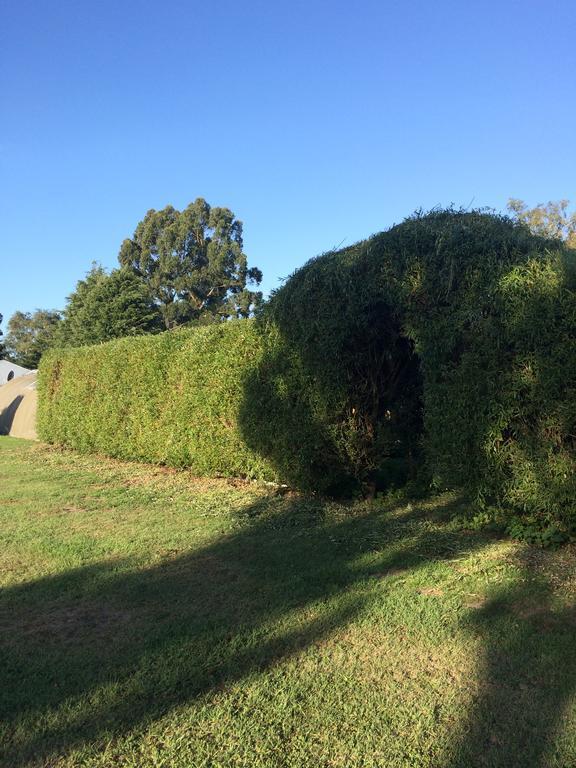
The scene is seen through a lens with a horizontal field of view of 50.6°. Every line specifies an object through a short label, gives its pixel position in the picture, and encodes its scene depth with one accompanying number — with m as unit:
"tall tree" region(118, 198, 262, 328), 48.84
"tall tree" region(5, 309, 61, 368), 79.18
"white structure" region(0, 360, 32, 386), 42.69
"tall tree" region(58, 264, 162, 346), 23.17
